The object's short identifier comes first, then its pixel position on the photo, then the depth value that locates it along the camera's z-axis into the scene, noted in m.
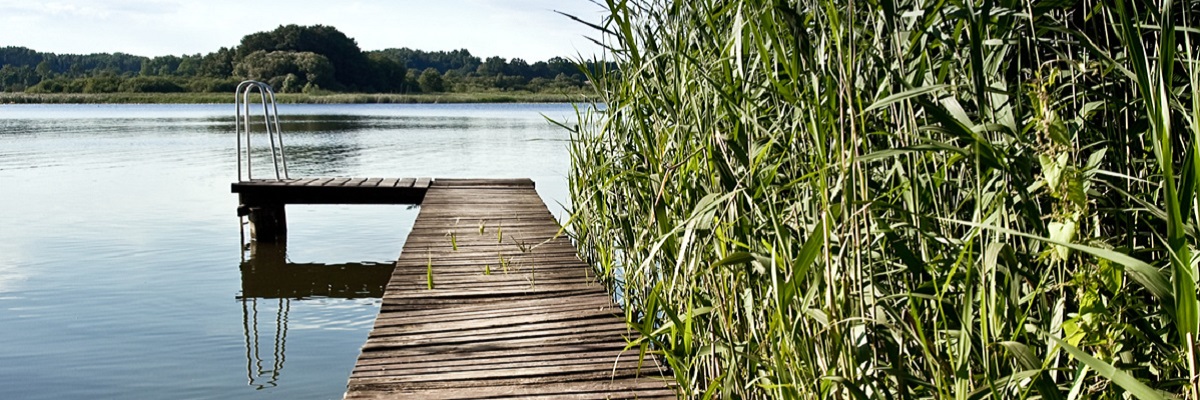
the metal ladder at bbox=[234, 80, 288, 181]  7.93
